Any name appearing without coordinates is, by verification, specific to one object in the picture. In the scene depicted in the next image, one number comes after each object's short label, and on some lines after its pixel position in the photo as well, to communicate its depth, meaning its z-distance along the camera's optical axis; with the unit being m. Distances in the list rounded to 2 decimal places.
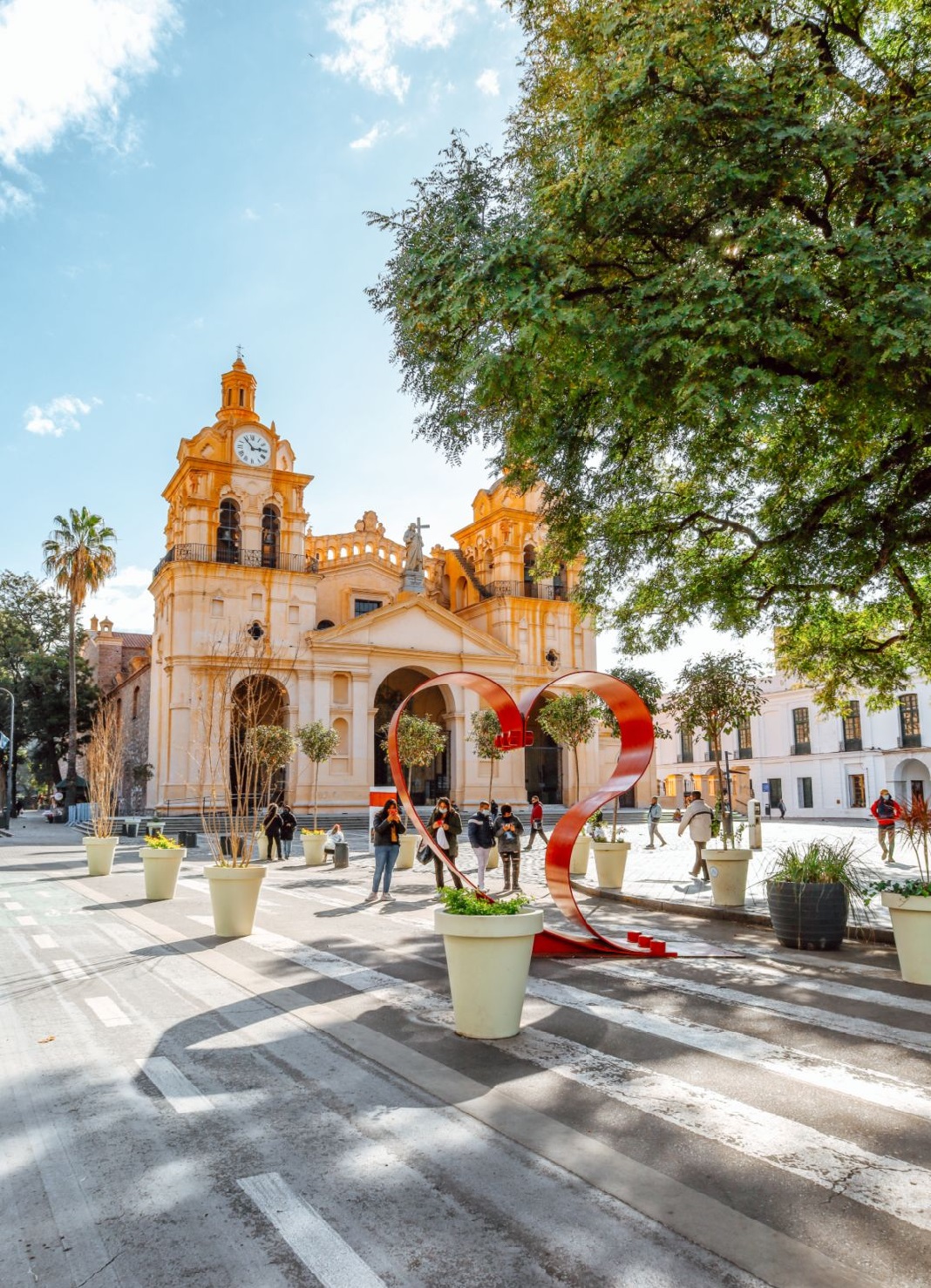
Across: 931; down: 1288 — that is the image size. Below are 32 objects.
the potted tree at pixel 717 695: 15.52
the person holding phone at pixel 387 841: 14.82
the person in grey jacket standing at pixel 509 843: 15.55
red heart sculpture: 9.10
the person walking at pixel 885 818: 19.48
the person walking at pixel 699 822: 15.83
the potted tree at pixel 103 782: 16.75
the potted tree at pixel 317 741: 29.53
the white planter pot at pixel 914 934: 8.00
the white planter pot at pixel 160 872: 14.16
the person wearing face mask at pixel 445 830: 14.22
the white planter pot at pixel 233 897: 10.35
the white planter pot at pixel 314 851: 21.00
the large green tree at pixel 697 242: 7.94
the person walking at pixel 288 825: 23.12
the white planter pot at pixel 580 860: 18.00
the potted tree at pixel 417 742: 28.78
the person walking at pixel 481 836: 15.58
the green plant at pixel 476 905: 6.52
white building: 43.72
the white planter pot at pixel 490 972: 6.25
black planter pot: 9.69
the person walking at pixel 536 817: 25.61
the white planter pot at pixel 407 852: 20.64
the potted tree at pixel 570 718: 23.19
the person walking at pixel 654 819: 28.72
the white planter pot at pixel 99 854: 18.33
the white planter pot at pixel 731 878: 12.60
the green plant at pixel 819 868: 9.88
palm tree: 44.06
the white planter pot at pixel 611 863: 15.63
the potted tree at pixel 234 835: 10.38
